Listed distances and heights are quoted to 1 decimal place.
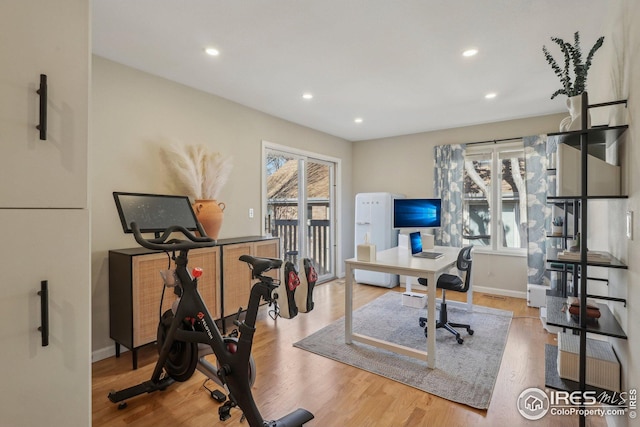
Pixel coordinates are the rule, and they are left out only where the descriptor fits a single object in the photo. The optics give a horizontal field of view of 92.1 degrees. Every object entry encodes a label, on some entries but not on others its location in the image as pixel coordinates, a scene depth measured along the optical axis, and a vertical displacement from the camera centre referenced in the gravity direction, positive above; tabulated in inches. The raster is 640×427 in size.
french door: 173.3 +6.0
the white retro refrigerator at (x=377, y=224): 196.7 -6.9
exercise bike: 65.8 -30.1
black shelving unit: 60.5 -10.1
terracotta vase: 120.7 -0.3
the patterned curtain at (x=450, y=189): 189.2 +15.3
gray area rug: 87.7 -48.1
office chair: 117.0 -27.9
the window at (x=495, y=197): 177.0 +9.5
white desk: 97.0 -20.0
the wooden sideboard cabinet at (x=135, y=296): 95.7 -26.2
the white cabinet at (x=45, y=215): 40.3 +0.0
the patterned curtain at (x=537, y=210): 162.9 +1.8
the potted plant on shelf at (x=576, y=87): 65.1 +28.1
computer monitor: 153.4 +0.3
